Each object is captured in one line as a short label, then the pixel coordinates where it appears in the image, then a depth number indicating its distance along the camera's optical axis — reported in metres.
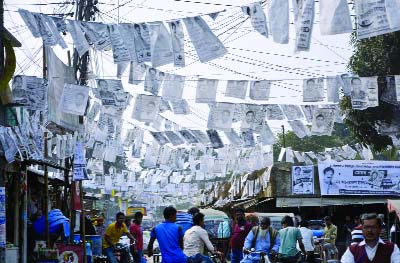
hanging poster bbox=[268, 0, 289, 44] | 11.91
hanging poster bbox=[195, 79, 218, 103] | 16.75
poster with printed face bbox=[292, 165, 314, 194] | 29.23
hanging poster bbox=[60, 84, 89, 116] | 15.84
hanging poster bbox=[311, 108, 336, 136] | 19.89
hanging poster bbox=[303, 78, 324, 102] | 16.95
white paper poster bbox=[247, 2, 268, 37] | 12.43
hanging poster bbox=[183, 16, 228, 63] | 13.04
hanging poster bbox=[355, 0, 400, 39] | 11.67
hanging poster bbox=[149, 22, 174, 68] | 13.64
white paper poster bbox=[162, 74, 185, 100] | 16.34
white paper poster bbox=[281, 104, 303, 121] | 19.45
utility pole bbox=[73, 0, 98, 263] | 20.17
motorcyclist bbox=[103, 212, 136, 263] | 18.19
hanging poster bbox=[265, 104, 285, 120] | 19.38
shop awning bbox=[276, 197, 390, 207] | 28.69
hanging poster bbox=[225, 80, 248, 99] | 16.92
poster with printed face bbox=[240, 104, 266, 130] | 19.28
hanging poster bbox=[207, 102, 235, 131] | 18.72
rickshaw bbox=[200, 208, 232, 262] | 24.16
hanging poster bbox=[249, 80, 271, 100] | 16.98
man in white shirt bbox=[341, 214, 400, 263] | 7.53
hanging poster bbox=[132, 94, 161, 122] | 18.22
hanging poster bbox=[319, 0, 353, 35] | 11.59
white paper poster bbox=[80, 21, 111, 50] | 13.54
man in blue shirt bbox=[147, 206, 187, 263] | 11.88
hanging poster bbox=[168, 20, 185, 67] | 13.49
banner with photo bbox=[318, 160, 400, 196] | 28.41
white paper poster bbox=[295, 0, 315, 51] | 12.07
